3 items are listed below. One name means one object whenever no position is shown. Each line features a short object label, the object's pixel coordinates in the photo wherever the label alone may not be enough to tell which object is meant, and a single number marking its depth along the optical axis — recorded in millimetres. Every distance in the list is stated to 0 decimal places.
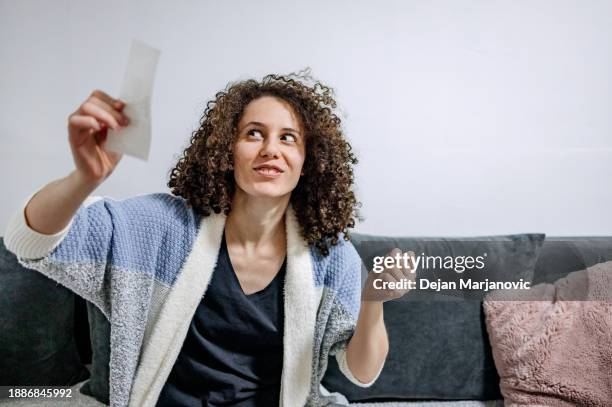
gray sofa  1173
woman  950
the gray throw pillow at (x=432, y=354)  1314
